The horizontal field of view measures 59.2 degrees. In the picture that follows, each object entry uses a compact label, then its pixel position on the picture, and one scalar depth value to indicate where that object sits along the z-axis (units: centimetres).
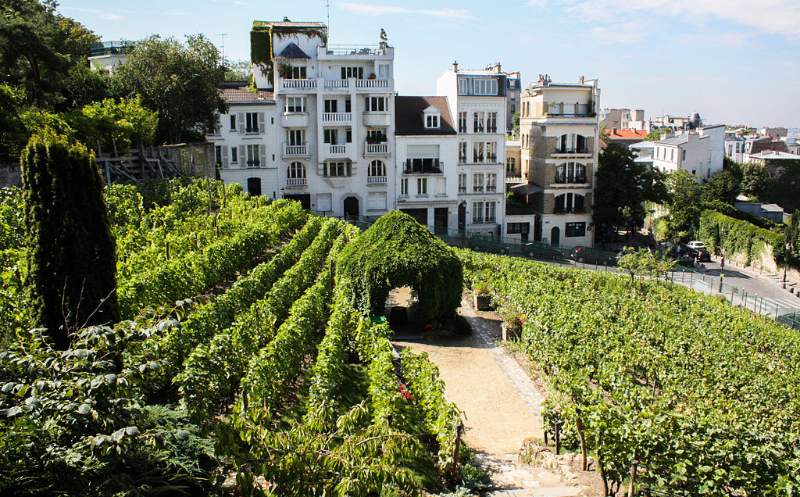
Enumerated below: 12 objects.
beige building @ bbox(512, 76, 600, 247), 5772
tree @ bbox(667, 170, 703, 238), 6334
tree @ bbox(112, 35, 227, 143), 4281
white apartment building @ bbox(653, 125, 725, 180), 7150
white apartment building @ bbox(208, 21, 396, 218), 5197
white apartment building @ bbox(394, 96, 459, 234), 5466
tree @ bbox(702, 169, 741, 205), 6694
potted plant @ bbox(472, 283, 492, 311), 2947
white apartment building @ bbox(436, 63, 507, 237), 5488
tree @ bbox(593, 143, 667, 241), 5656
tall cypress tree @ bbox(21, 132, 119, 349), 1350
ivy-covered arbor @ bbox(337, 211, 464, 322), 2453
